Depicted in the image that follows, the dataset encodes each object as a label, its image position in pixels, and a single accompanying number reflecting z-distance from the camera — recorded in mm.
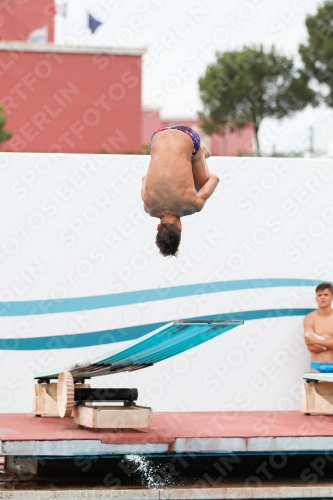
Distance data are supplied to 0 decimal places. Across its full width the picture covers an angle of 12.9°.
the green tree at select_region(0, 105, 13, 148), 49627
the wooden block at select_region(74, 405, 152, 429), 10907
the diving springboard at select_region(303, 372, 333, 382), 13308
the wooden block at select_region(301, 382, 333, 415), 13948
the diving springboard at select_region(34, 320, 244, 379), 10468
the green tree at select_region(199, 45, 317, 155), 61860
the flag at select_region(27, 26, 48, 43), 57229
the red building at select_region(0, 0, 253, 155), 54620
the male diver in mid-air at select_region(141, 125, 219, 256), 11007
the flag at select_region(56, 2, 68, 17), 58400
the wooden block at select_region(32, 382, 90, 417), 13236
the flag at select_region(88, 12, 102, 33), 48847
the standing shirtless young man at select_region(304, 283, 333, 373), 15705
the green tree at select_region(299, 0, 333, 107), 56643
